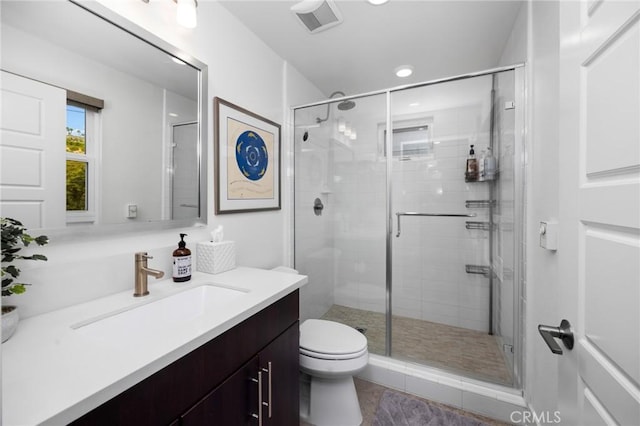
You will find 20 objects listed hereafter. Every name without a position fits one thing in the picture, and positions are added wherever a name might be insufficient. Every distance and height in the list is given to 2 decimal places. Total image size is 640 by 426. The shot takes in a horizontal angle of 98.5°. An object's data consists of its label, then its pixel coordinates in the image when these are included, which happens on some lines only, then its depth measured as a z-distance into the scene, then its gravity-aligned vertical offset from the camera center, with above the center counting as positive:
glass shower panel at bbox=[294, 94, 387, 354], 2.30 +0.00
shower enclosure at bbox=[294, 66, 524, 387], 2.01 -0.08
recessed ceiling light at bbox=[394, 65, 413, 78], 2.29 +1.19
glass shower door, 2.08 -0.12
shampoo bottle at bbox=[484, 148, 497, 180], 2.06 +0.35
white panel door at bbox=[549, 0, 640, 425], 0.49 +0.00
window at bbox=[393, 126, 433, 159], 2.24 +0.56
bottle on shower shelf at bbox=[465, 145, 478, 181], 2.18 +0.36
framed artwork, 1.59 +0.32
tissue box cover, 1.37 -0.24
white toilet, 1.44 -0.85
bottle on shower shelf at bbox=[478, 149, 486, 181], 2.14 +0.35
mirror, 0.86 +0.33
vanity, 0.55 -0.37
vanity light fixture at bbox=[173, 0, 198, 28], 1.22 +0.88
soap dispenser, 1.24 -0.24
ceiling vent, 1.49 +1.16
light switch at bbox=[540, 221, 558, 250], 1.20 -0.10
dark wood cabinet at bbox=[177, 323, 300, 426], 0.82 -0.63
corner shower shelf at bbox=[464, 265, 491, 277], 2.19 -0.47
